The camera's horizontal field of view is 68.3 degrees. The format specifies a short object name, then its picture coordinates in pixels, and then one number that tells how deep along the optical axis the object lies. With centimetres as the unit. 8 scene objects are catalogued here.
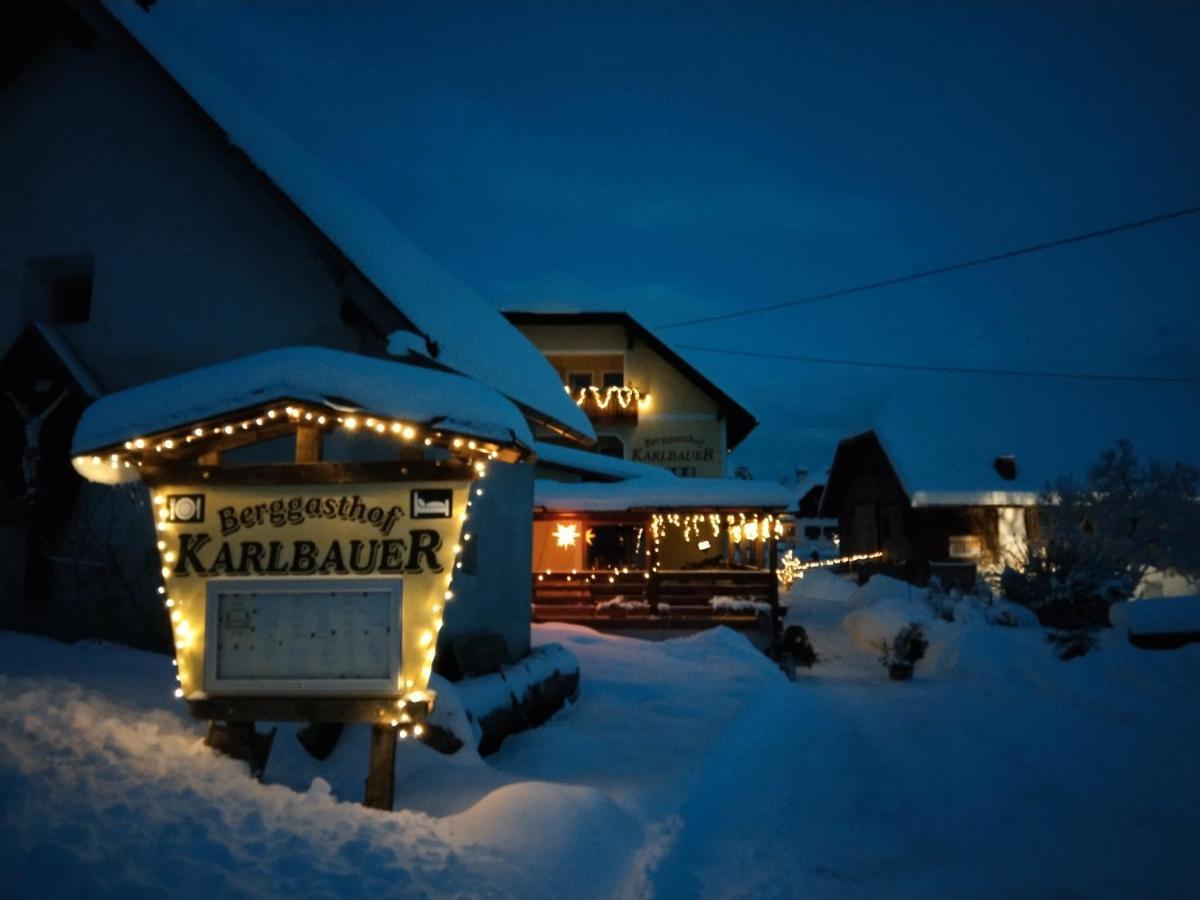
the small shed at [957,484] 3256
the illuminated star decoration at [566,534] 2443
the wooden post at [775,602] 1959
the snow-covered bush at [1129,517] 2381
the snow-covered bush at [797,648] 1812
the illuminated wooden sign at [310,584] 589
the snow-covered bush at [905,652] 1579
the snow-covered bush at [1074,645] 1464
